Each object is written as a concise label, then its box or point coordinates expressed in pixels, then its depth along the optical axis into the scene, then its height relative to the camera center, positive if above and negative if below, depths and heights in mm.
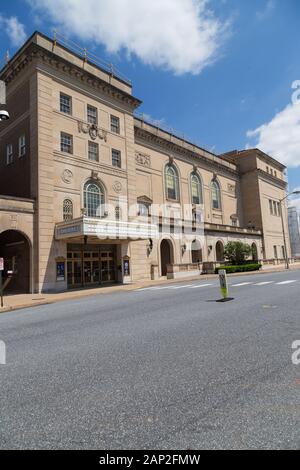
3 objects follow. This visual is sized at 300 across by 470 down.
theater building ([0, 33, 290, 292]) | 23797 +7880
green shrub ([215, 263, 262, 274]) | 35050 -247
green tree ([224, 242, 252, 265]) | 38812 +1634
